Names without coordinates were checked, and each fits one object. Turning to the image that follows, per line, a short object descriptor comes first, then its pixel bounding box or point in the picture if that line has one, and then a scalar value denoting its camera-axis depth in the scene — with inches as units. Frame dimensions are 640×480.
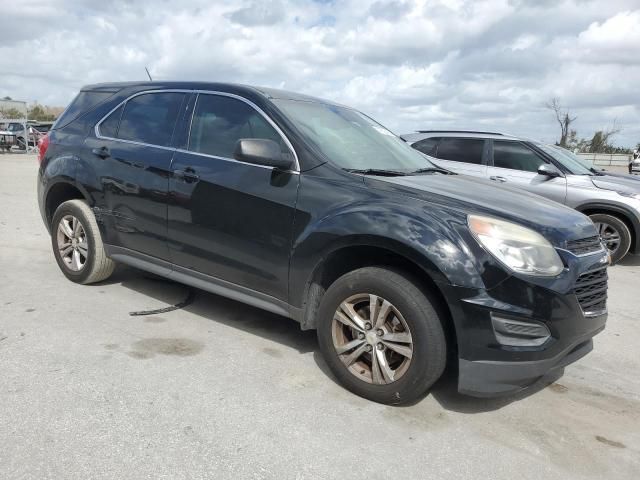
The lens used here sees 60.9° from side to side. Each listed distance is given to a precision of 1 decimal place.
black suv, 109.7
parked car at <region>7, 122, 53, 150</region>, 1117.5
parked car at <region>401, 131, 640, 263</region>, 291.0
